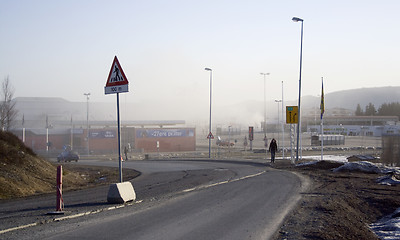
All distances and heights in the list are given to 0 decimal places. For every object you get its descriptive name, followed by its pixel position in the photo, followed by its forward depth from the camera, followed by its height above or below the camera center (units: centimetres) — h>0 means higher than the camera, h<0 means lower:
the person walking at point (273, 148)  3525 -199
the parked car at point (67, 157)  5047 -404
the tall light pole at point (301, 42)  3538 +714
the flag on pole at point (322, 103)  3439 +167
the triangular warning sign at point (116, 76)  1238 +137
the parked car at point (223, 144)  9192 -442
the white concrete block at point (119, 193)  1201 -201
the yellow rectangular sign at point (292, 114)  3366 +78
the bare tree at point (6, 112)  4681 +122
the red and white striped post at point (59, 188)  1046 -162
